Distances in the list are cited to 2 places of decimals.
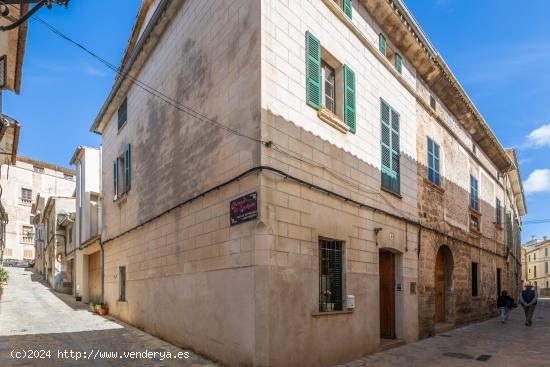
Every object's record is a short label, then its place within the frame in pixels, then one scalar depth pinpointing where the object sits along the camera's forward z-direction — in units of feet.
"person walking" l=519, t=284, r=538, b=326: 45.39
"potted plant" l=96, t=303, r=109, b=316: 43.73
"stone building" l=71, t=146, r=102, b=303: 59.43
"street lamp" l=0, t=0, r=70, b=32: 14.02
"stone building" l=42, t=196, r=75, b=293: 71.61
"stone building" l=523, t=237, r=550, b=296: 193.57
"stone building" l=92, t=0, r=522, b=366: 20.65
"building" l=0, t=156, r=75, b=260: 128.67
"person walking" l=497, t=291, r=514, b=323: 47.60
